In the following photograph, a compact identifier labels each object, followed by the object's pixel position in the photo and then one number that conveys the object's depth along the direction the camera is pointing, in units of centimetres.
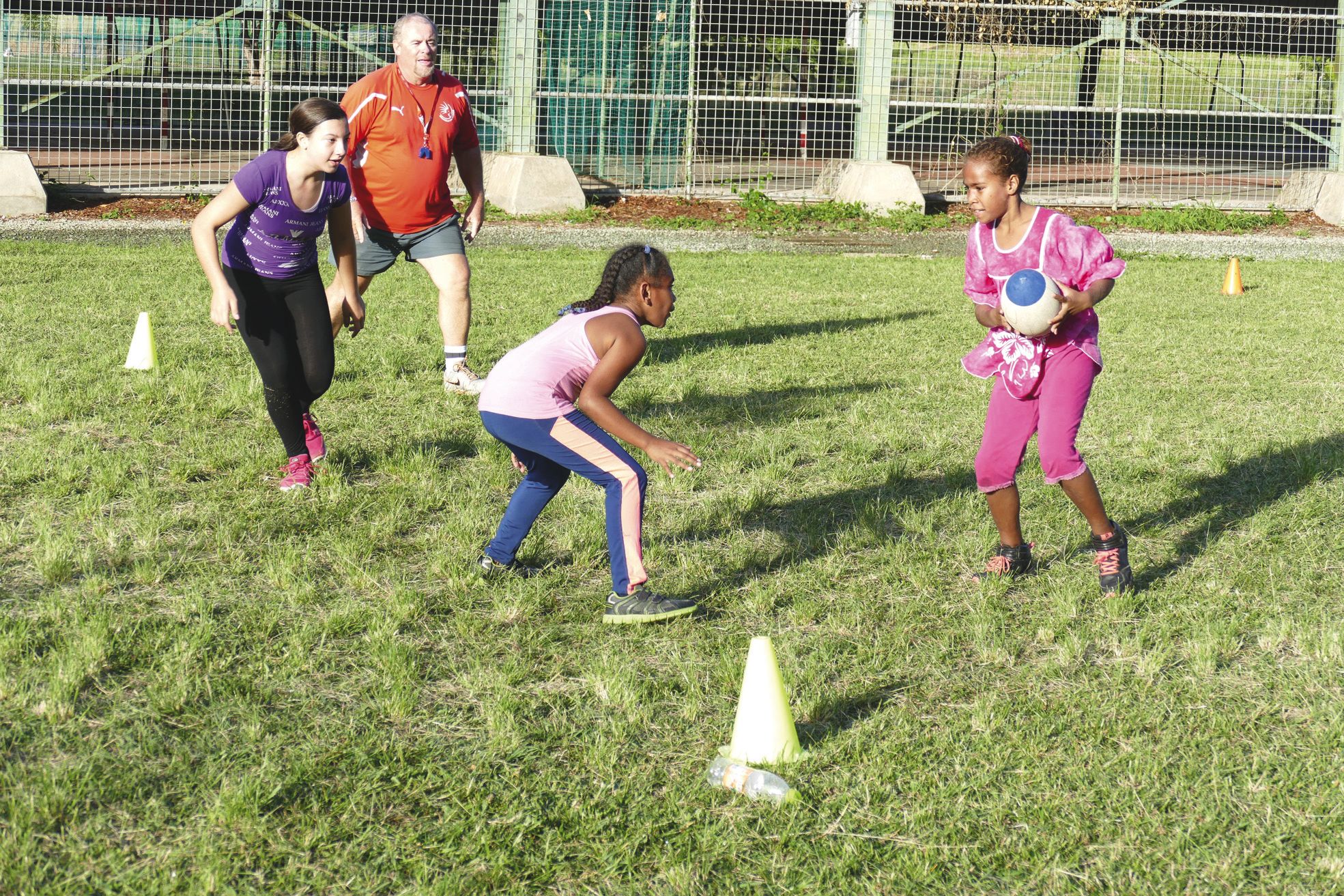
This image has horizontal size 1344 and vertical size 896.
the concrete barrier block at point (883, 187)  1773
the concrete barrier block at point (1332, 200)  1825
